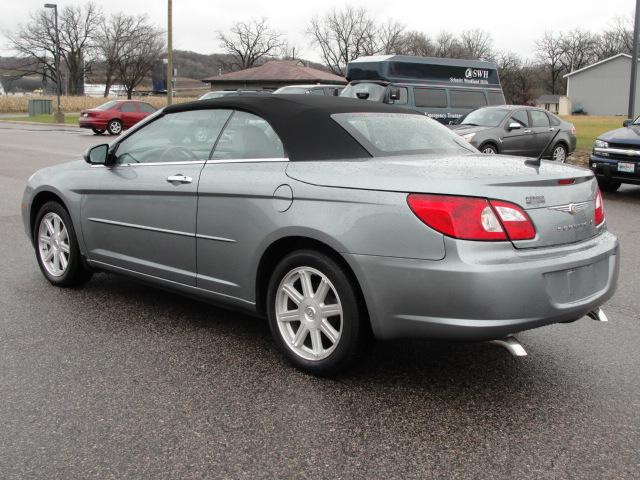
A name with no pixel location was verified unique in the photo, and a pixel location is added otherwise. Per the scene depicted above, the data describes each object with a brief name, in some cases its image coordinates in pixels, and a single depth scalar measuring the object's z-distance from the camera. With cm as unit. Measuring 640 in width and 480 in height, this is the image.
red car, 2936
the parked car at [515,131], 1501
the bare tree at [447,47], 9494
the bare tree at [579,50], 10369
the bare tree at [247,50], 9975
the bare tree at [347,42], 9012
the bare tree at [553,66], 10575
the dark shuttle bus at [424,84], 1834
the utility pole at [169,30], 3109
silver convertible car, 321
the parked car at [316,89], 2109
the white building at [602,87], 8300
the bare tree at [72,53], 9375
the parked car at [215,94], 2382
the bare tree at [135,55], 9300
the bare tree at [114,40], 9300
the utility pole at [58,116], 4228
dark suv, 1121
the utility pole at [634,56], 1720
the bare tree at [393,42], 9019
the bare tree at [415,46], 9181
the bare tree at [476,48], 9828
